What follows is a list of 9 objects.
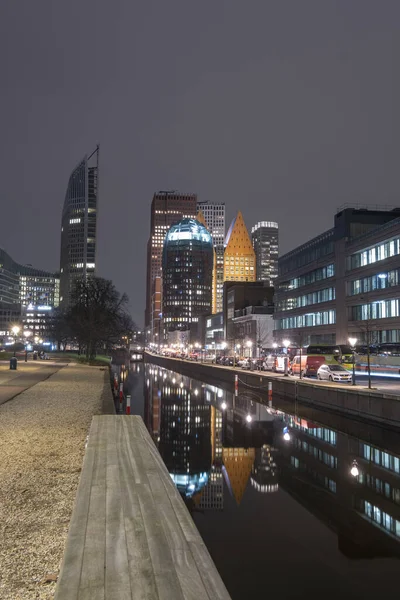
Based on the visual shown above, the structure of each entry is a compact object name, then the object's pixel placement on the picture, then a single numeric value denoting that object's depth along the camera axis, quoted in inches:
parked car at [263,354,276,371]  2479.1
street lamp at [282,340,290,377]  2048.7
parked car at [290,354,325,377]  1971.0
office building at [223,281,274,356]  4737.2
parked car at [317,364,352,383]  1642.5
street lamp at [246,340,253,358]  4584.2
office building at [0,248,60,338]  7466.5
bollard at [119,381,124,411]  1323.2
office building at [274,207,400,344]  2625.5
